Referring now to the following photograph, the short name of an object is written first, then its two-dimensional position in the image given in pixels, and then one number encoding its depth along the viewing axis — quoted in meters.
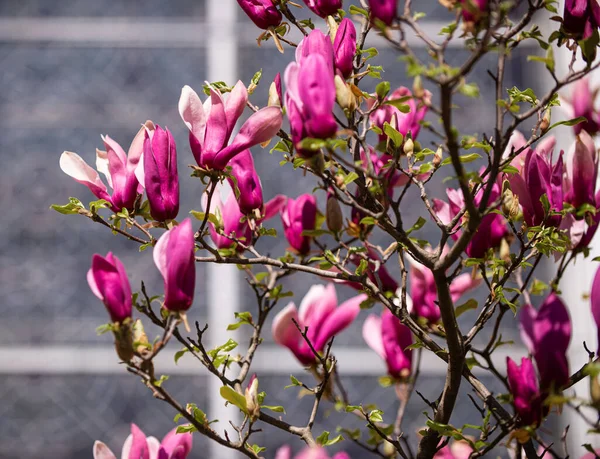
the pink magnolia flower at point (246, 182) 2.35
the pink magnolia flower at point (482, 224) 2.34
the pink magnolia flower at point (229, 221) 2.39
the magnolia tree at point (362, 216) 2.12
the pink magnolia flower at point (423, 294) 2.44
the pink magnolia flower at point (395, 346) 2.46
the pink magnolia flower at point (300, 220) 2.44
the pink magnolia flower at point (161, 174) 2.24
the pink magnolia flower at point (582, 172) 2.26
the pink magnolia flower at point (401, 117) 2.39
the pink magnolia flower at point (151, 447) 2.28
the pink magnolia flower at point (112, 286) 2.15
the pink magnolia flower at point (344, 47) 2.27
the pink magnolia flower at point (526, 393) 2.14
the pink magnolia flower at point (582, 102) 2.58
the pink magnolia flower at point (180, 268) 2.15
